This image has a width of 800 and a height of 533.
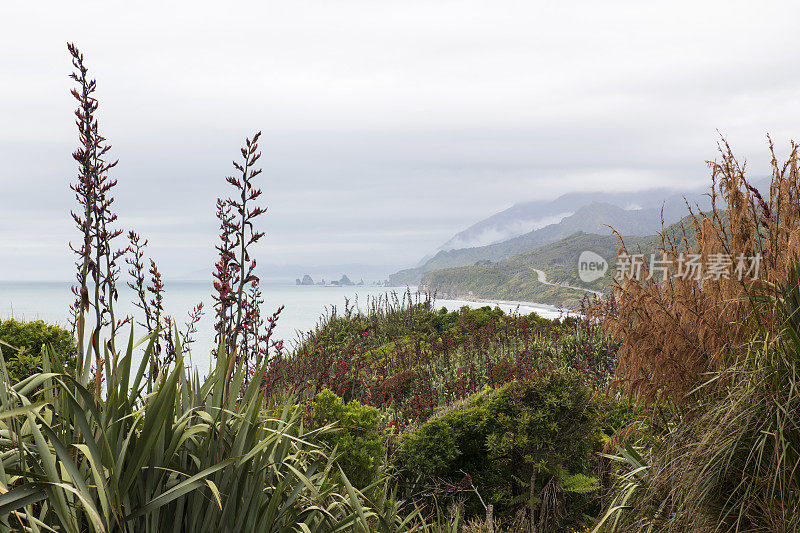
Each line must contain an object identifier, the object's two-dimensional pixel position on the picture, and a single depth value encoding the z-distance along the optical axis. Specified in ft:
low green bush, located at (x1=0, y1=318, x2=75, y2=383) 21.94
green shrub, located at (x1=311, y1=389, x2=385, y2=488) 13.50
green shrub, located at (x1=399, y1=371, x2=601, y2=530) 17.07
